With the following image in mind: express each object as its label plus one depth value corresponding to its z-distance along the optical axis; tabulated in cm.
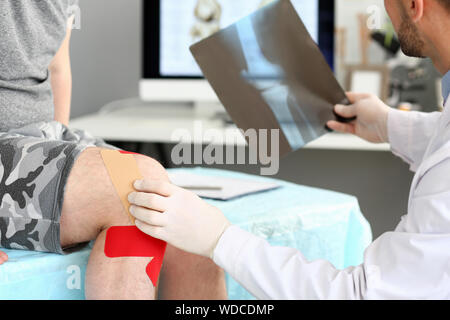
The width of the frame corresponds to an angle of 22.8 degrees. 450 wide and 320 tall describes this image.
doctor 139
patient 143
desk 268
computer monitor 302
